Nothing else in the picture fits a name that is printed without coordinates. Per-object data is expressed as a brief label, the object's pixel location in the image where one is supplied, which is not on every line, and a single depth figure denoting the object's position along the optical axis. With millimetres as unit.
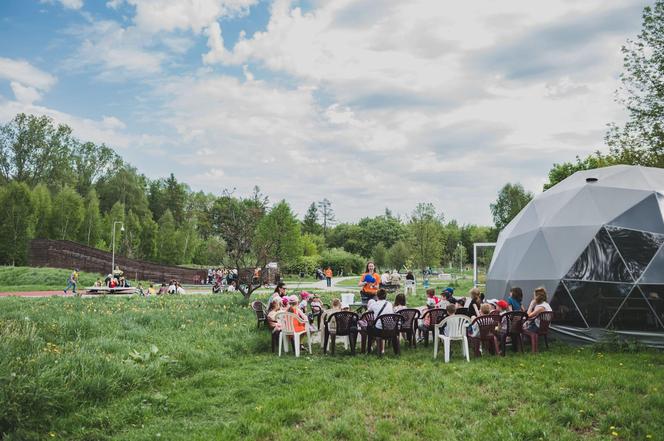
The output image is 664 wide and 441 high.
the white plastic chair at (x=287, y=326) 9734
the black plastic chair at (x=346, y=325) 9844
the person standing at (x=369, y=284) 13255
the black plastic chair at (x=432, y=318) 10367
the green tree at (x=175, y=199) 78125
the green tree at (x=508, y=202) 56688
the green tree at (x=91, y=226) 51250
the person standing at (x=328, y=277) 33284
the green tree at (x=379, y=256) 67500
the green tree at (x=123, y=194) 64375
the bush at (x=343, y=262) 58562
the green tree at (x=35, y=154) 56156
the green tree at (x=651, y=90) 20641
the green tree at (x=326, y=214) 113388
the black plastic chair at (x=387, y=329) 9539
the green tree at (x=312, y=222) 97688
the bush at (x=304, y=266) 54456
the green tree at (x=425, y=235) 37625
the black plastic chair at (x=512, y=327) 9484
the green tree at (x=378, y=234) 86625
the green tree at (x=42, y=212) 46312
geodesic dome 10594
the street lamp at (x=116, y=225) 52906
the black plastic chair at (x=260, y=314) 11375
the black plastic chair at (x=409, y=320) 10109
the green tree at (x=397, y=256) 57594
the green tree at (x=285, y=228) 50844
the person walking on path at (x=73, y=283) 25906
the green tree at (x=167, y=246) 61500
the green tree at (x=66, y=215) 47969
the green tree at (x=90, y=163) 64312
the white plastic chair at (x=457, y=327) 9172
